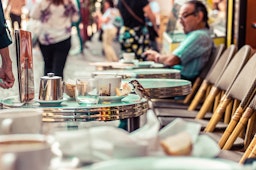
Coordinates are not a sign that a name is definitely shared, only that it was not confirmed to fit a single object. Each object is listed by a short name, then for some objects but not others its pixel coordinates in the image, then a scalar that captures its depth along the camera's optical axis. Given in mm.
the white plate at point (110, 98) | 3215
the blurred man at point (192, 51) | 5891
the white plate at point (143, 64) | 5941
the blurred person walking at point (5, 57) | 3461
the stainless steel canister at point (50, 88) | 3121
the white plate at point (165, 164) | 1361
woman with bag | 8367
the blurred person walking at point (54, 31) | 7352
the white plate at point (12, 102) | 3137
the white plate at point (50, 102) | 3105
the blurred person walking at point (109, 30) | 14086
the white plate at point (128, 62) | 6148
